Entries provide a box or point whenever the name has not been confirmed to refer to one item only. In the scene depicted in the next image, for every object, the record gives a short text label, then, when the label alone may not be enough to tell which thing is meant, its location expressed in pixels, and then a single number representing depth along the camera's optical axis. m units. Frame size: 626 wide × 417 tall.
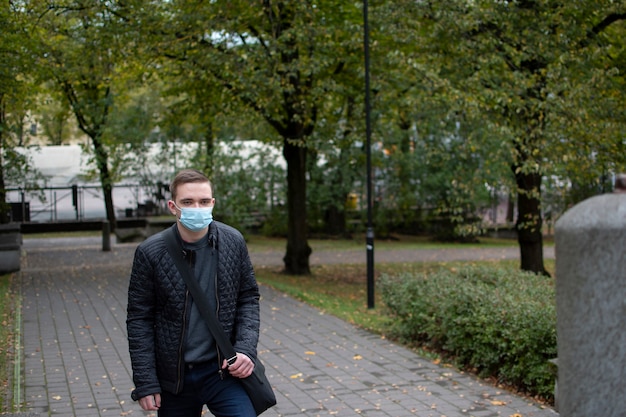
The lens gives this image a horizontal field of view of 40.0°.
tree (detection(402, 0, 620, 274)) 12.89
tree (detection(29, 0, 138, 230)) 16.38
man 4.29
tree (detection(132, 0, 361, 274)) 16.22
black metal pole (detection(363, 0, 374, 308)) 13.92
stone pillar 2.36
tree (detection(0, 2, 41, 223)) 13.46
